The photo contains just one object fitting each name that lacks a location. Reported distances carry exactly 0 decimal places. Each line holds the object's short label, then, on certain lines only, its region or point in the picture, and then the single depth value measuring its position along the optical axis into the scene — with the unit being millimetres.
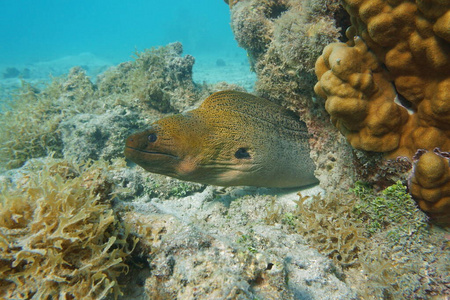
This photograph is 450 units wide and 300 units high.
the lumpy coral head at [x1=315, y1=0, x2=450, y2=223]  376
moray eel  526
